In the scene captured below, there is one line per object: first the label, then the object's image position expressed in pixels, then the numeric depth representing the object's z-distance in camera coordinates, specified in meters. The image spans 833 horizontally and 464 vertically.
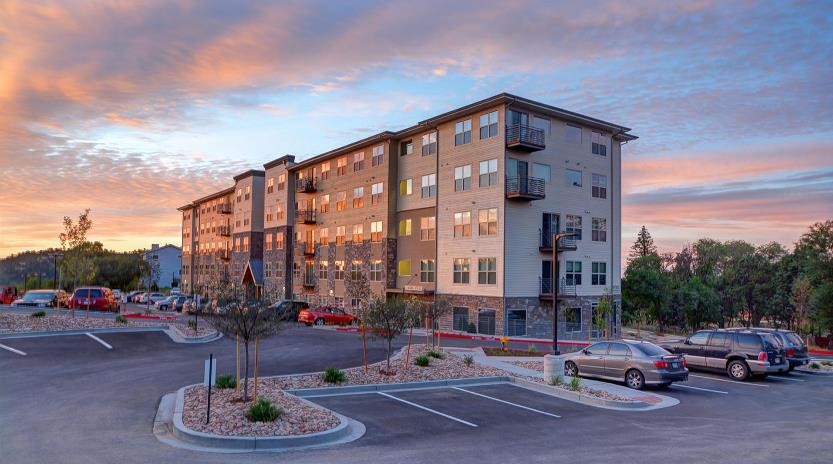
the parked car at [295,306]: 44.67
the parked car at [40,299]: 46.91
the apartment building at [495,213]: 39.31
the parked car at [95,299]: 44.38
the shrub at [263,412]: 12.16
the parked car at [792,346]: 22.53
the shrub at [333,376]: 17.50
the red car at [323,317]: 43.12
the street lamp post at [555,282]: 23.75
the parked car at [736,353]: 21.09
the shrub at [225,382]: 15.50
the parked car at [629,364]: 18.59
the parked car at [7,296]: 57.09
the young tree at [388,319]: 18.83
